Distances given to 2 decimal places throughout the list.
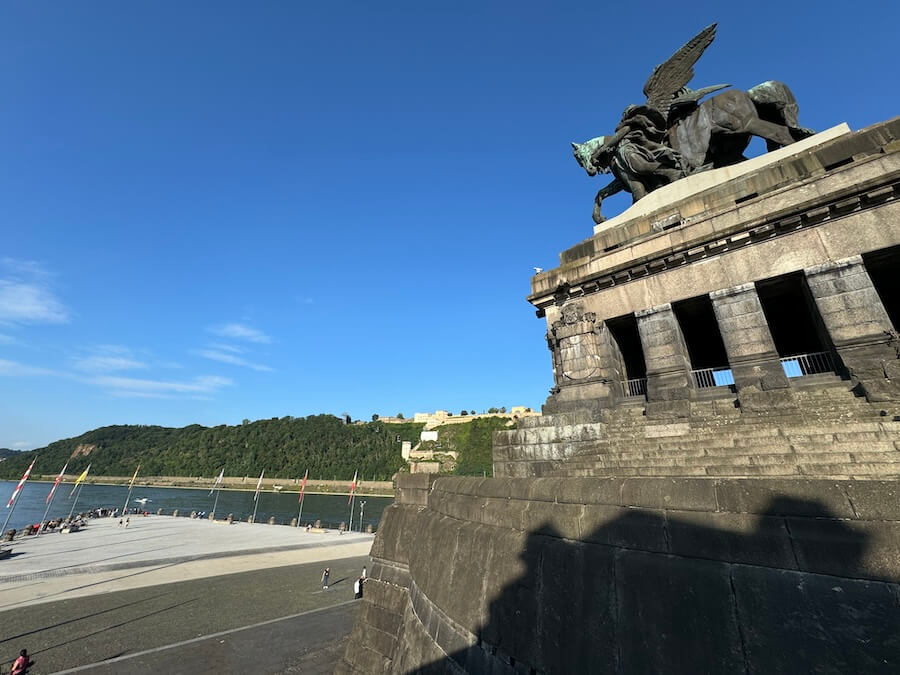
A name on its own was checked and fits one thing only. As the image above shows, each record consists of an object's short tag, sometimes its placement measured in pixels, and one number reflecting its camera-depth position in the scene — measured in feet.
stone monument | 9.02
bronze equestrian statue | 49.52
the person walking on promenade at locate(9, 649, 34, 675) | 27.32
